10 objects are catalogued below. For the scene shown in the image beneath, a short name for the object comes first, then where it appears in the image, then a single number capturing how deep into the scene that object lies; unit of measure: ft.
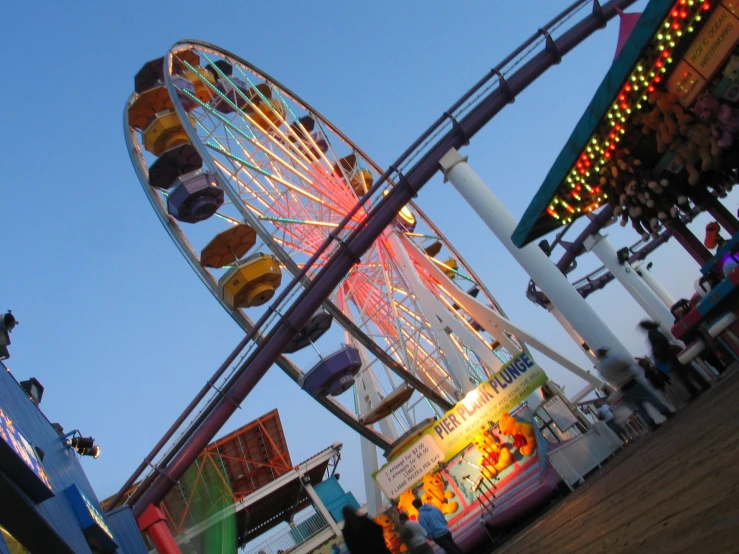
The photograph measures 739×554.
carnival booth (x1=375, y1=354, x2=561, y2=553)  35.01
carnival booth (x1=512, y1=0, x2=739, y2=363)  24.62
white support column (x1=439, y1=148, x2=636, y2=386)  41.60
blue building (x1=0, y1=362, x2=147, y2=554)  17.34
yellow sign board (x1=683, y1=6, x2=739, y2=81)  23.15
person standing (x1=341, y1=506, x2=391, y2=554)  19.36
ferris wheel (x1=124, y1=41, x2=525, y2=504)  53.47
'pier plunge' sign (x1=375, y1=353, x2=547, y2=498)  38.32
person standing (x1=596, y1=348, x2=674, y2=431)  31.37
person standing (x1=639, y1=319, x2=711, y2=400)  32.01
